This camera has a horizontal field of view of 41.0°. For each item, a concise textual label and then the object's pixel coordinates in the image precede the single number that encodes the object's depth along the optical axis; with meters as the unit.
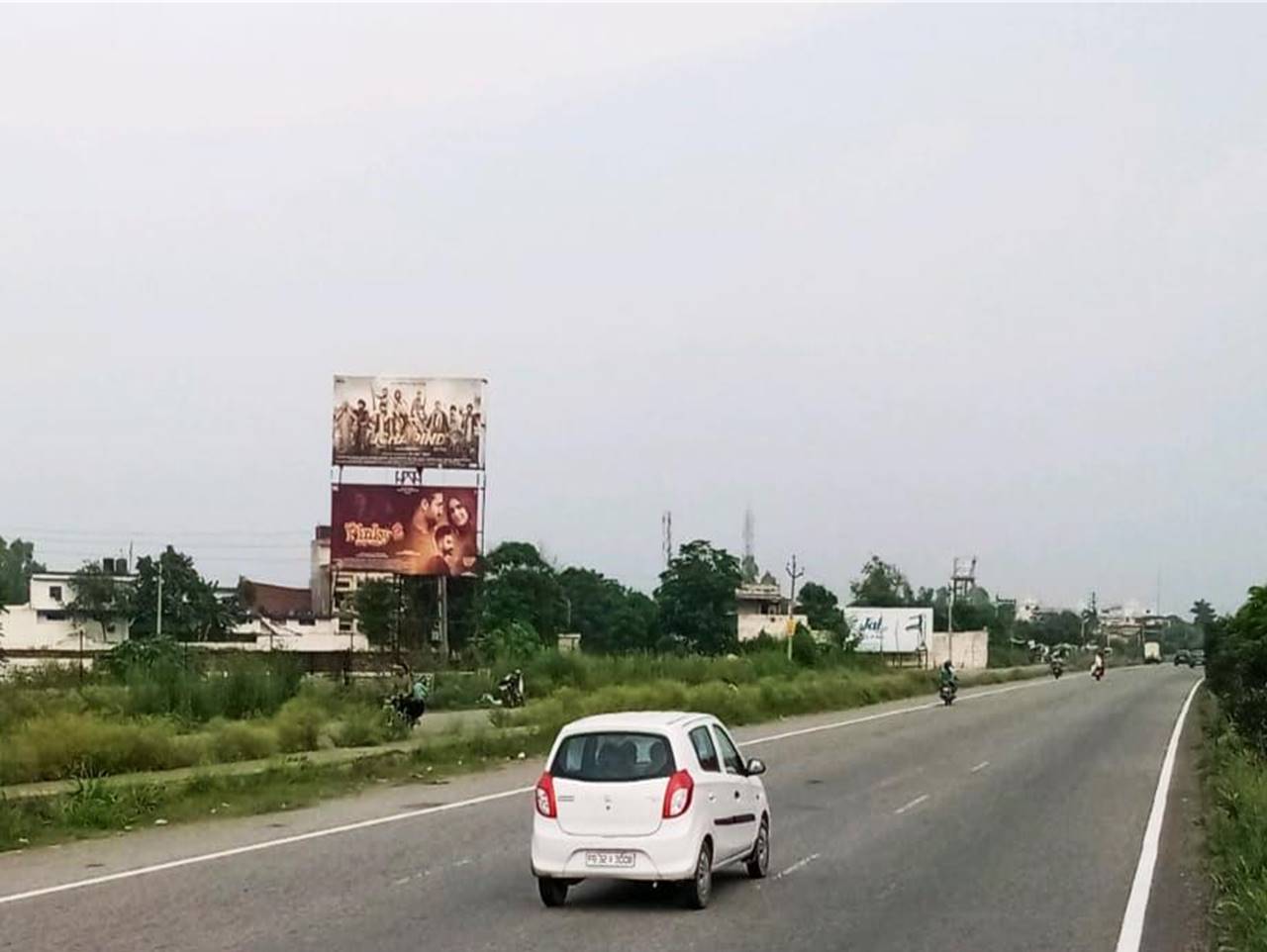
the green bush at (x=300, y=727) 31.73
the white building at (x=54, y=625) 92.31
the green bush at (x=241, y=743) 29.66
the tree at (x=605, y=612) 116.81
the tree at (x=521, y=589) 97.56
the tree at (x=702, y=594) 102.88
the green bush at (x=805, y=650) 76.68
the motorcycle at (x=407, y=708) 36.22
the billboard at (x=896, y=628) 128.88
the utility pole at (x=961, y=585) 152.98
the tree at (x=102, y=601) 91.18
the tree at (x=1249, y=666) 26.50
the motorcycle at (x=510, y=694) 47.28
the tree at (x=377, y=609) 84.62
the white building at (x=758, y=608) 145.62
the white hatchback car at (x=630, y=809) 13.48
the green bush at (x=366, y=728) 33.78
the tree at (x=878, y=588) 185.75
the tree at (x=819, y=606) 133.43
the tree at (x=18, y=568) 147.26
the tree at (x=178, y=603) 87.38
